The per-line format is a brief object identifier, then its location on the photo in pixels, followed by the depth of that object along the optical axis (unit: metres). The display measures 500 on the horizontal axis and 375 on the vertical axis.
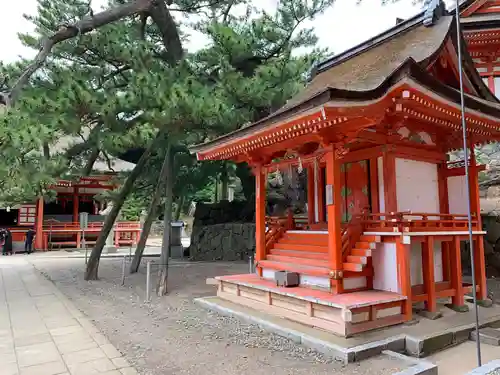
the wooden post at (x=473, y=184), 7.14
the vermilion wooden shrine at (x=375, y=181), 5.24
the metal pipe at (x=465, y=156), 3.39
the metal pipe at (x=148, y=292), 8.06
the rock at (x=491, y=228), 10.70
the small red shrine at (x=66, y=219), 22.03
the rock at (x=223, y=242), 16.07
